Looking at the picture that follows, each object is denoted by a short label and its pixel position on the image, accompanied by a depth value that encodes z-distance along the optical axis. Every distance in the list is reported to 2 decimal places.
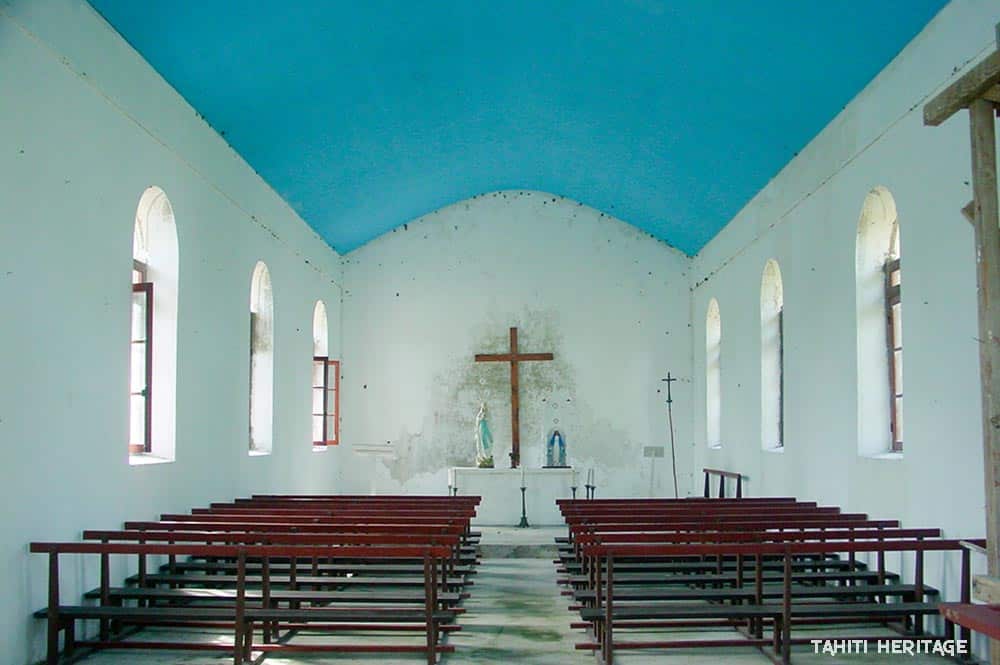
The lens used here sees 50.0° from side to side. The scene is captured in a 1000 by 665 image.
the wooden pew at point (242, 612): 6.04
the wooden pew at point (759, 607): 6.03
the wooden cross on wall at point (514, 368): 15.69
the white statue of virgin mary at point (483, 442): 14.98
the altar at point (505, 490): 14.51
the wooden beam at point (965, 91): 3.99
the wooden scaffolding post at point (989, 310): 4.04
